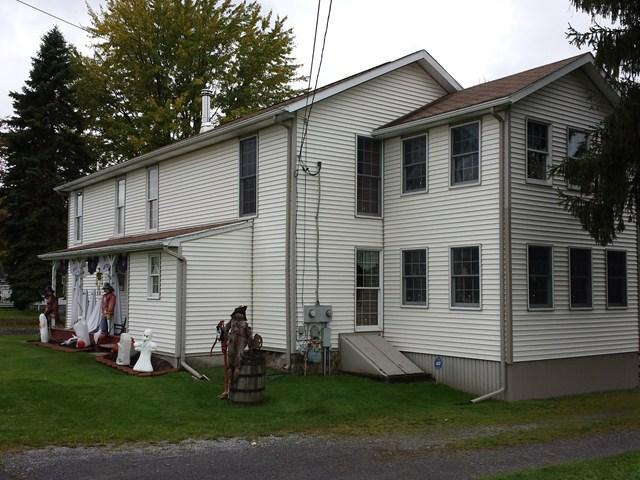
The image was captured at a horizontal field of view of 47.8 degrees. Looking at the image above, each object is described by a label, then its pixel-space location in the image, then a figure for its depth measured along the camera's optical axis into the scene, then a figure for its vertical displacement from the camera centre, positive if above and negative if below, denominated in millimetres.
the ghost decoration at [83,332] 20281 -1609
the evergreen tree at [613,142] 12953 +2439
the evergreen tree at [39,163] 35438 +5614
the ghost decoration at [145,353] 16094 -1751
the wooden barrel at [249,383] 13289 -1985
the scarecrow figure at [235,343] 13552 -1303
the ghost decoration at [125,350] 16844 -1747
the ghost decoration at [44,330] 22156 -1706
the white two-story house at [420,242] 15188 +766
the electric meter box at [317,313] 16328 -869
